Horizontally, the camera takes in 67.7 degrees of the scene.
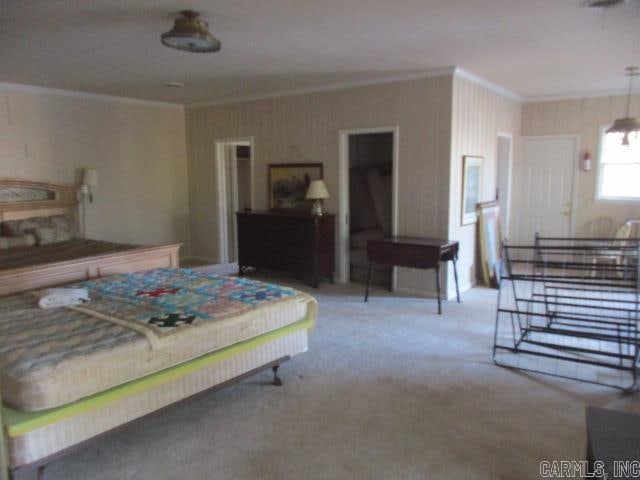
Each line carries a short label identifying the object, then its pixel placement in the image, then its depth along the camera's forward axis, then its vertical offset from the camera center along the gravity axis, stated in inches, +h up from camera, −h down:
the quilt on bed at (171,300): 103.2 -28.8
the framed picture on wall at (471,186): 212.8 -0.6
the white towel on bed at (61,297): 116.5 -27.6
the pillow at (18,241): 188.4 -21.9
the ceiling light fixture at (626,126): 214.7 +26.4
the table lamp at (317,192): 228.4 -3.2
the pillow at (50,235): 198.2 -20.4
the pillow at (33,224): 199.3 -16.2
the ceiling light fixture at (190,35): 124.0 +39.1
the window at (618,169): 255.4 +8.3
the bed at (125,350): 80.9 -33.0
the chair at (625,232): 239.5 -24.6
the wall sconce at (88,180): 238.4 +3.1
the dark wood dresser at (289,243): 224.7 -28.1
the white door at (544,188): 271.3 -2.1
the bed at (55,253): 143.3 -24.1
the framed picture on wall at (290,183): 241.9 +1.3
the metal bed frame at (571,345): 124.9 -50.3
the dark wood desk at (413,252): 188.7 -27.6
